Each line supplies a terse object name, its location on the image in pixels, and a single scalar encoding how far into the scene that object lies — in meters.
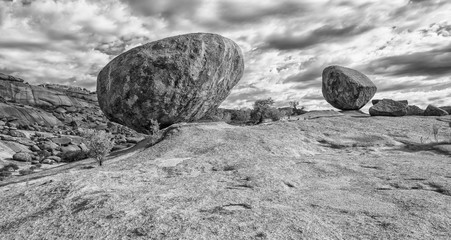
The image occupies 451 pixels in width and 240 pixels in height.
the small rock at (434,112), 30.48
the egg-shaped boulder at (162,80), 22.02
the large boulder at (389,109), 28.19
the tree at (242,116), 34.38
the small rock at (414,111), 31.84
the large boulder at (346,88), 37.34
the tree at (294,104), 44.58
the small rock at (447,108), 34.57
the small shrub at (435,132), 19.12
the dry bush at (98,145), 15.34
